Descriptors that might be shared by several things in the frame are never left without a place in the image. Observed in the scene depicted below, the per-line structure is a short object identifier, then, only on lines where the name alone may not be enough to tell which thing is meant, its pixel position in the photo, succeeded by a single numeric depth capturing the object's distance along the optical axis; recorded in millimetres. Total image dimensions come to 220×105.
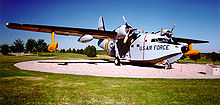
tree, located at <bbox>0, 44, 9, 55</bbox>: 51438
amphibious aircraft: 13133
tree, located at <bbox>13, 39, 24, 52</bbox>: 57344
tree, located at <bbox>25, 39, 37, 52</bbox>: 50250
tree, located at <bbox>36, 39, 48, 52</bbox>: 50438
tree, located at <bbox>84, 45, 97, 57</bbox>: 43844
